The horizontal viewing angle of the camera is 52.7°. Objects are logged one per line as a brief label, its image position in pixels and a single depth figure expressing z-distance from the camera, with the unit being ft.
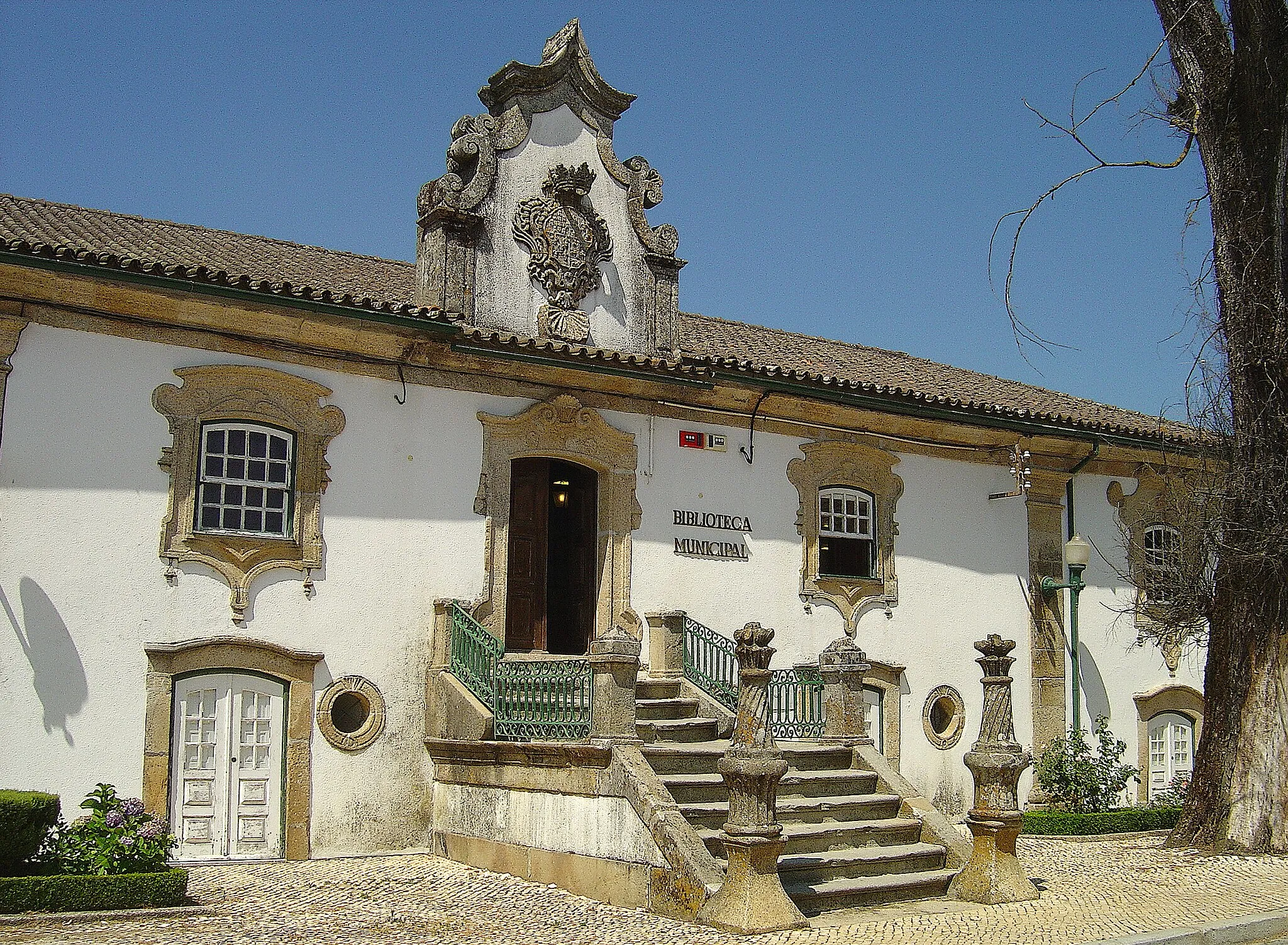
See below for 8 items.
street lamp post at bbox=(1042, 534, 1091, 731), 48.73
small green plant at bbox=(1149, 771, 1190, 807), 50.49
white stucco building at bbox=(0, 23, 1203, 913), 32.73
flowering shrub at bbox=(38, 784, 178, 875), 27.53
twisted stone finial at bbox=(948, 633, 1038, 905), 30.42
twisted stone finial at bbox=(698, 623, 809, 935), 26.27
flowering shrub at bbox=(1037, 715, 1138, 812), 46.39
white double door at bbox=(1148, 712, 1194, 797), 51.62
